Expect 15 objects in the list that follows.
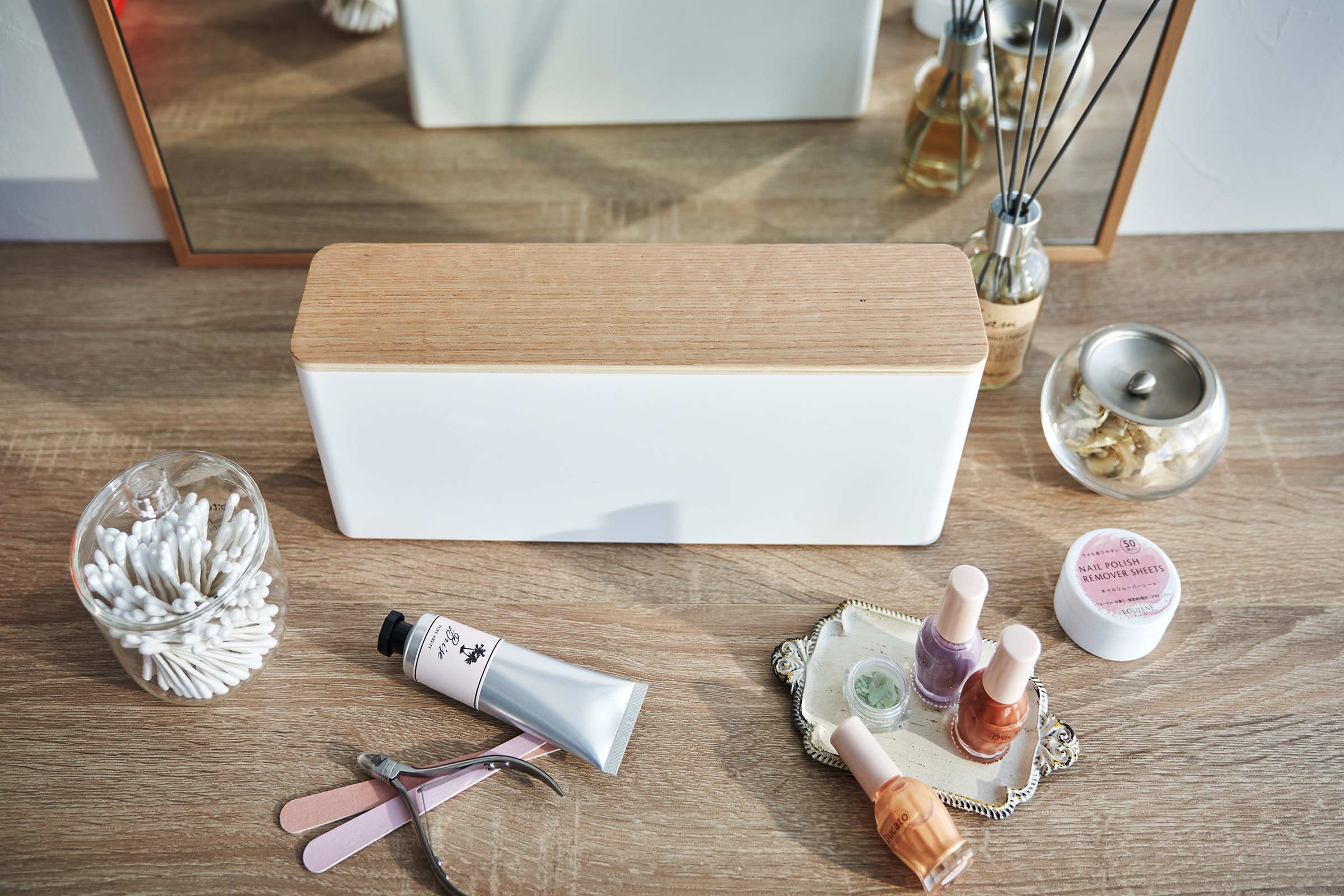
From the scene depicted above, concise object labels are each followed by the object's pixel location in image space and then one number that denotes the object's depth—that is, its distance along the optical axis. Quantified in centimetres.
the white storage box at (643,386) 60
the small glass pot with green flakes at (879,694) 61
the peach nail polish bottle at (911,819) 54
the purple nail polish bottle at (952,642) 56
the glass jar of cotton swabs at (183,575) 58
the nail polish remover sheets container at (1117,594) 63
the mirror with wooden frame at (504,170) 83
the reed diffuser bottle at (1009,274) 70
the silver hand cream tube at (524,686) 59
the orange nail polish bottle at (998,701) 54
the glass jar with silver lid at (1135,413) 67
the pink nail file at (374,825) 56
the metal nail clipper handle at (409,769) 58
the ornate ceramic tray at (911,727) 59
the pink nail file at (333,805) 57
